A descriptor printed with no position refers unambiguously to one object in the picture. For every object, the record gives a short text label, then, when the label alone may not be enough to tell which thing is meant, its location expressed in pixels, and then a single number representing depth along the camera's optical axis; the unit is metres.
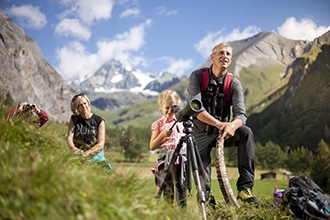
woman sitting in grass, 6.84
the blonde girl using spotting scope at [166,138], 6.05
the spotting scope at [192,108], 4.88
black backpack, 4.24
